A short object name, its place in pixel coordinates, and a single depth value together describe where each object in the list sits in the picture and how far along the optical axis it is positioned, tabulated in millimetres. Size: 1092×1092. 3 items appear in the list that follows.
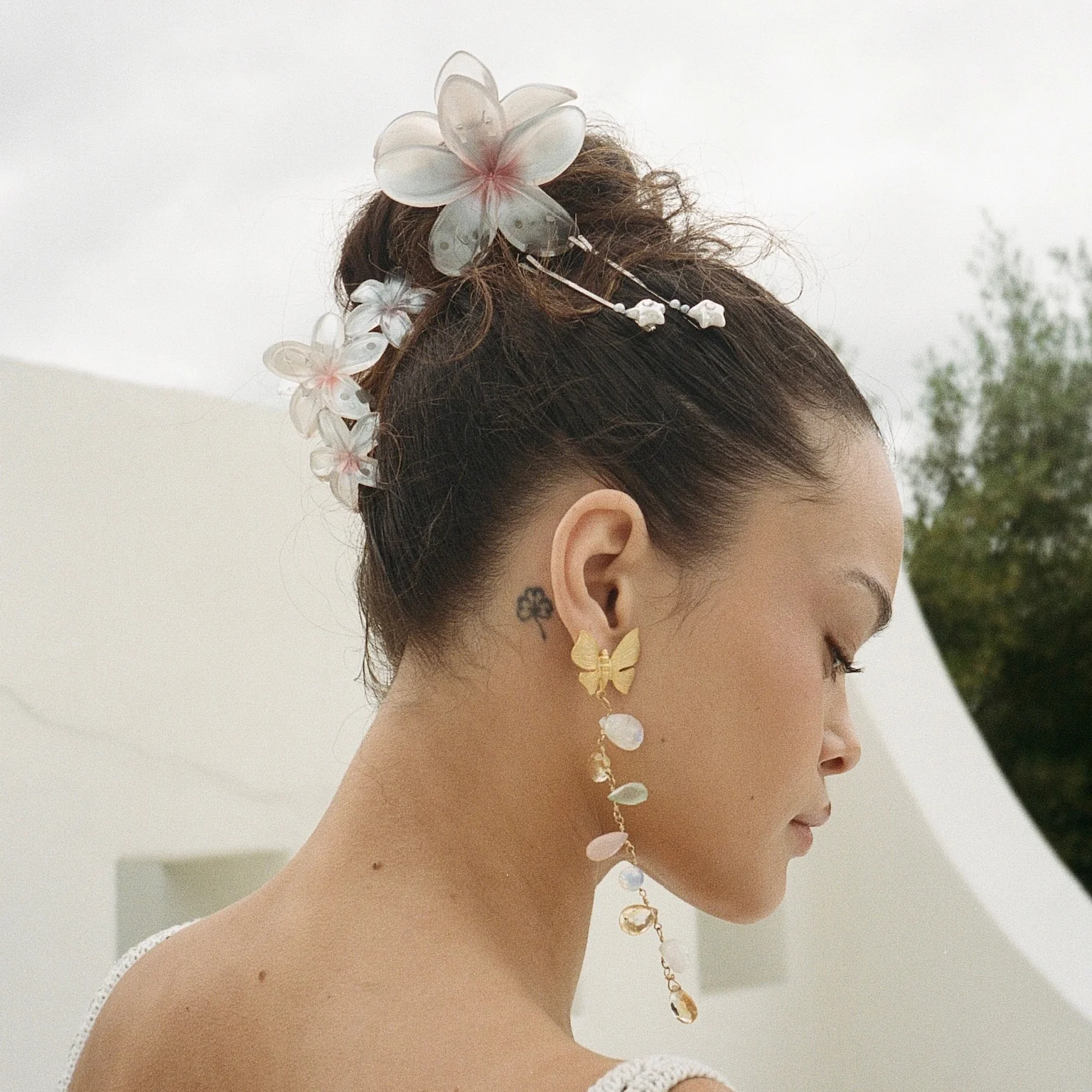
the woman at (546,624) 872
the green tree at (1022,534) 7785
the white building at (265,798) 1568
